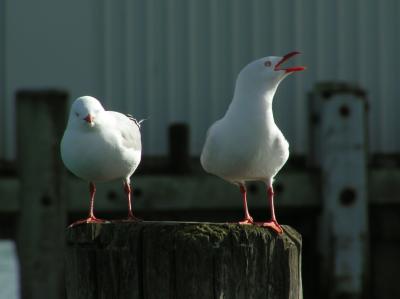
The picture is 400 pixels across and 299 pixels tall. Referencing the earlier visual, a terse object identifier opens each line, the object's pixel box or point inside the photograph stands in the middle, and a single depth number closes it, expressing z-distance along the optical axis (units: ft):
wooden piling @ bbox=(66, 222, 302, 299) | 29.63
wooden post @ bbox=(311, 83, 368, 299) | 62.80
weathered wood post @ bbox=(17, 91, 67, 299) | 60.75
